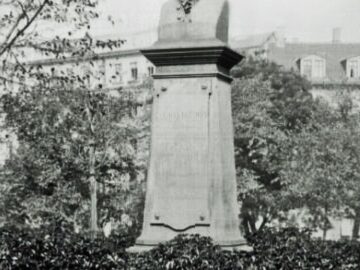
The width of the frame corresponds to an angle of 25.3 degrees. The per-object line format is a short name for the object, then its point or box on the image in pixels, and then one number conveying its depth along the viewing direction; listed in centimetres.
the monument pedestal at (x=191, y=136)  1073
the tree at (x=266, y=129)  3788
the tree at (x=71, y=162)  3269
